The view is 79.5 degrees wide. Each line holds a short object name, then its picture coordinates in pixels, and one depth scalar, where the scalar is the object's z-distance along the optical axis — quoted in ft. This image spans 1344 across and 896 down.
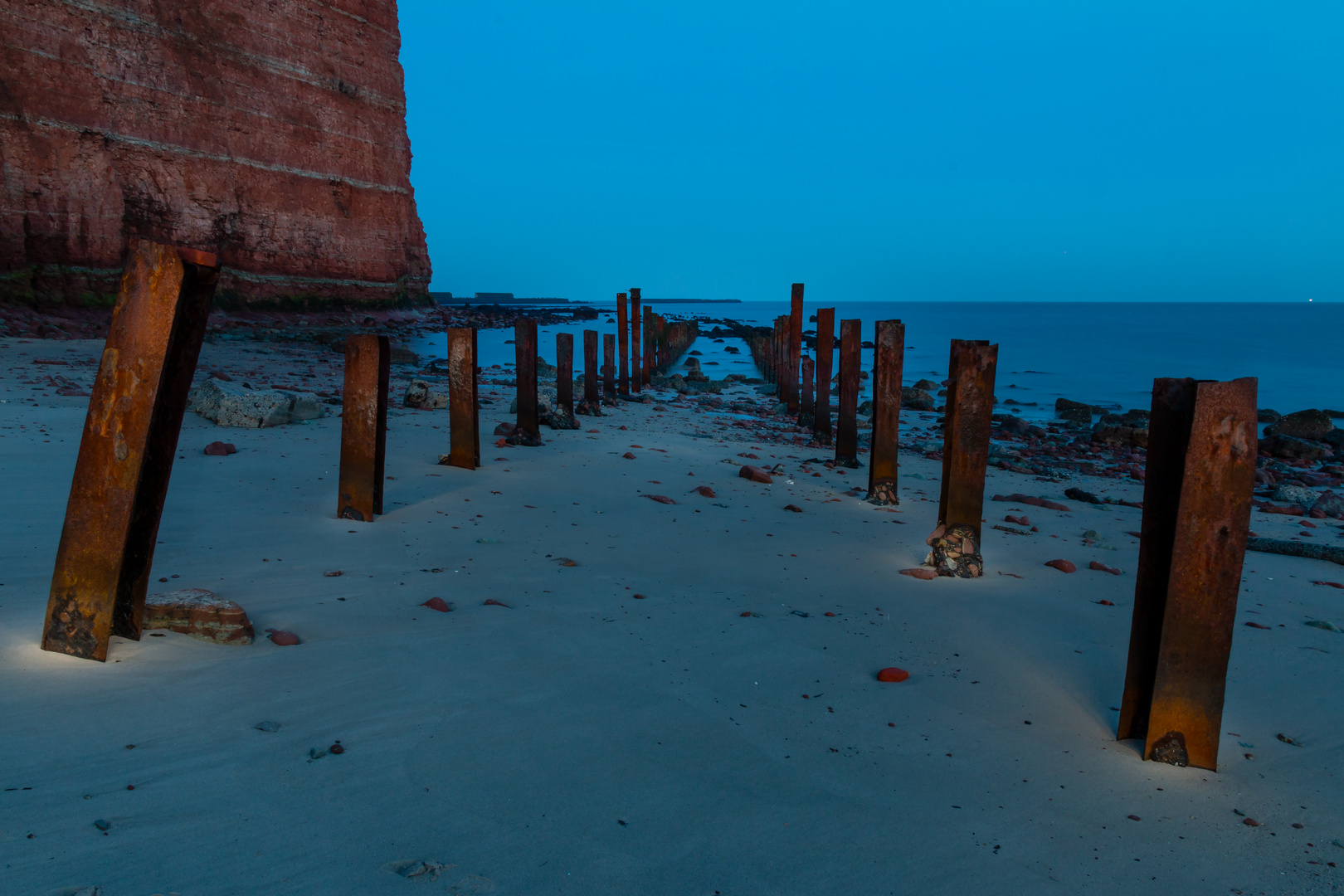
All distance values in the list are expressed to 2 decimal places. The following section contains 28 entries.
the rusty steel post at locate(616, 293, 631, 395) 62.34
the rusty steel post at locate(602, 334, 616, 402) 56.03
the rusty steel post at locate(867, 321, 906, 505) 23.90
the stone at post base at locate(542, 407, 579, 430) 34.09
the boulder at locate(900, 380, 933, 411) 61.11
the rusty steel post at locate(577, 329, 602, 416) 44.60
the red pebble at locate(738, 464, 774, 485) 25.03
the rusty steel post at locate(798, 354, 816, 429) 47.76
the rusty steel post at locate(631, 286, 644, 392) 68.44
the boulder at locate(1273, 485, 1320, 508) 30.43
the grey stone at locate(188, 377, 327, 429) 27.32
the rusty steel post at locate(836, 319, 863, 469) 30.58
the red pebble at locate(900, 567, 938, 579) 15.97
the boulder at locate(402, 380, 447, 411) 35.81
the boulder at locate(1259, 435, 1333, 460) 43.86
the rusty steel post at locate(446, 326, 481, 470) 23.47
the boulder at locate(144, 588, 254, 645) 10.07
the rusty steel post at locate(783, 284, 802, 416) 52.65
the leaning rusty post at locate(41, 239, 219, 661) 9.16
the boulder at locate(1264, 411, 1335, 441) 52.42
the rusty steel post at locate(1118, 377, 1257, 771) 8.54
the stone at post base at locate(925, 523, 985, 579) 16.14
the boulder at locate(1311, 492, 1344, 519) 27.40
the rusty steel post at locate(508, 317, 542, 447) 29.25
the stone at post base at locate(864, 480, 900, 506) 23.79
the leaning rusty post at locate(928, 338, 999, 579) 16.40
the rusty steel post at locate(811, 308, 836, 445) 39.70
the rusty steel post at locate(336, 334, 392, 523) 17.28
